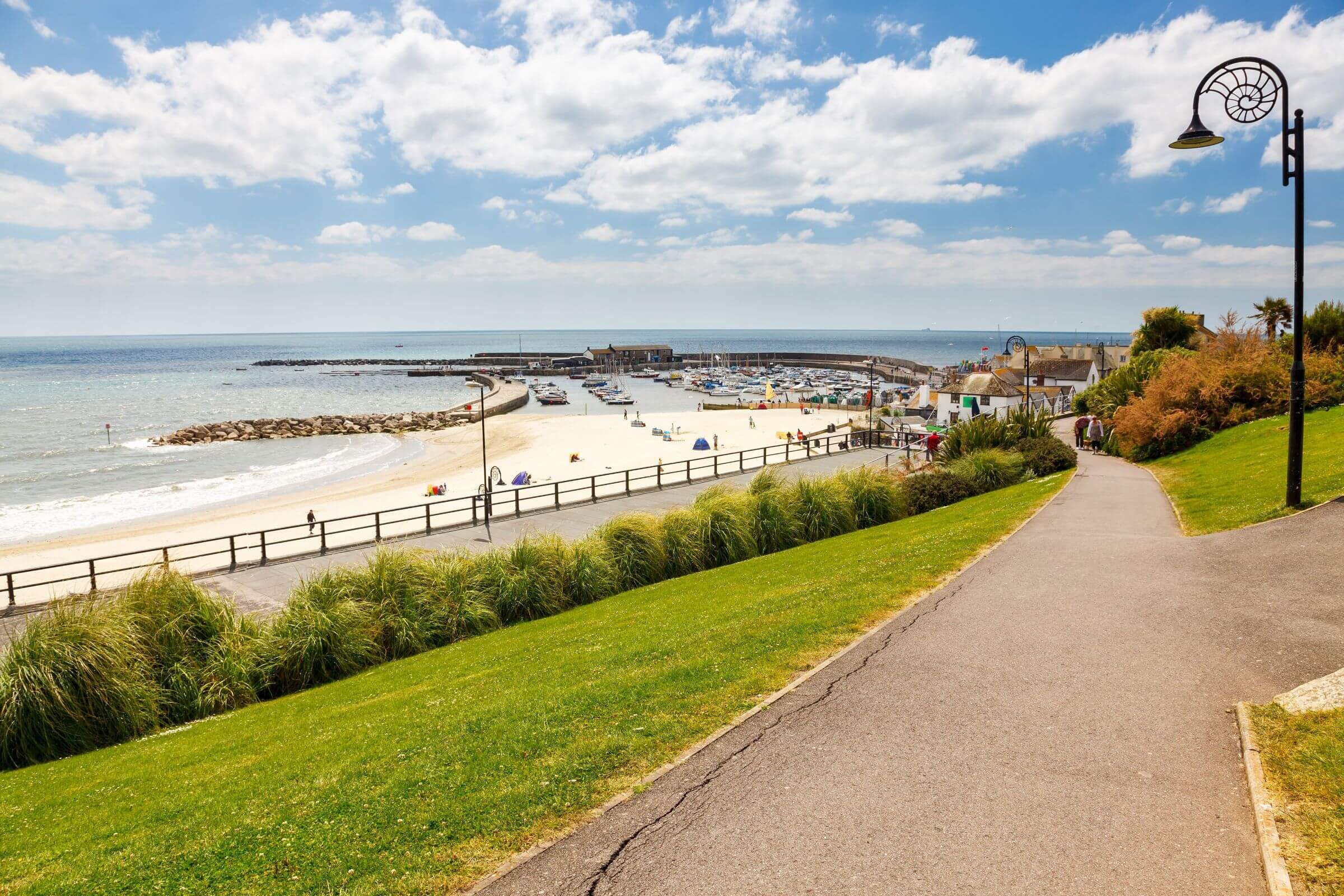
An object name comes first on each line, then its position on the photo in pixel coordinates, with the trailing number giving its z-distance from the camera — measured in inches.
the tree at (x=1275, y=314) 1393.2
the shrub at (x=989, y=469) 856.9
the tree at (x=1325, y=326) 1039.6
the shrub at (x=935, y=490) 799.7
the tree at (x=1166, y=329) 1764.3
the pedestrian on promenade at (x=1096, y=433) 1098.7
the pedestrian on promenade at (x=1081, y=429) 1170.0
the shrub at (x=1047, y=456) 905.5
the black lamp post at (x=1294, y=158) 432.1
